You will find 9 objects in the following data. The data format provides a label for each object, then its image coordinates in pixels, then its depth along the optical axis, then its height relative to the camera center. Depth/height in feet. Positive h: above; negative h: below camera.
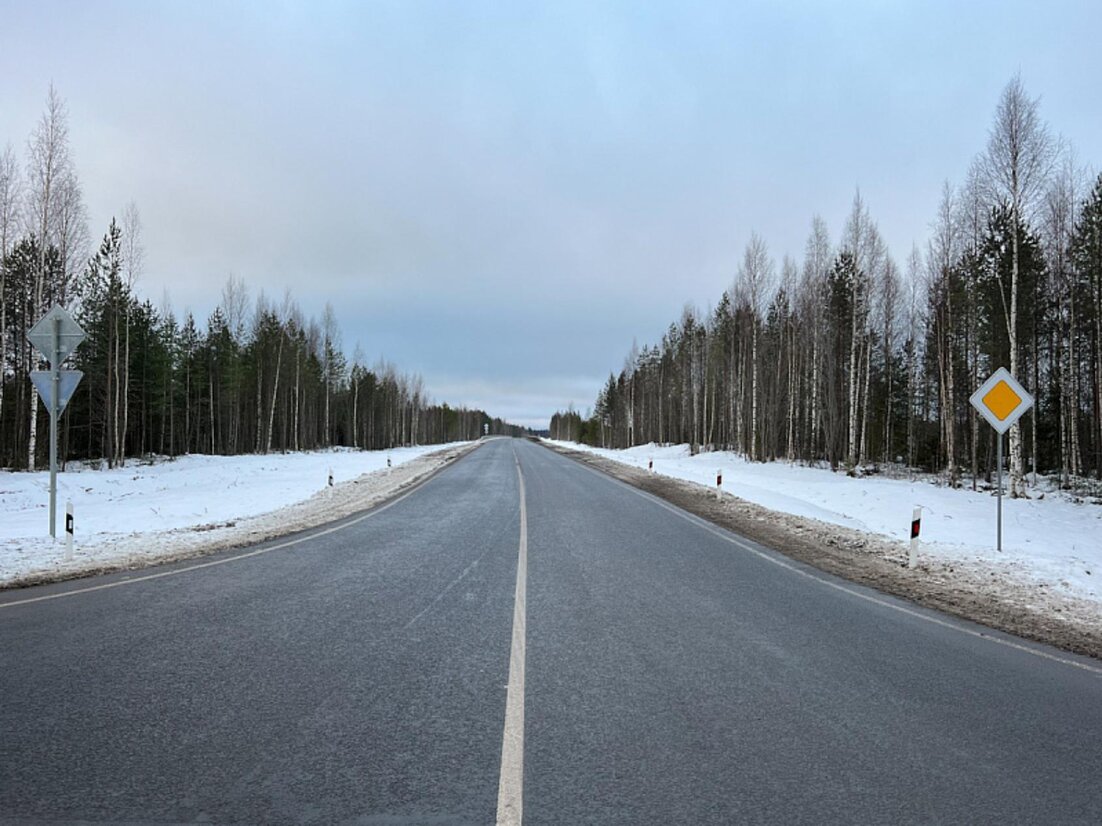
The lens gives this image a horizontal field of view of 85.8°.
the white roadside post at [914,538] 33.91 -6.30
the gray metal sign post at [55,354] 34.19 +4.04
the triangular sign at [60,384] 34.42 +2.28
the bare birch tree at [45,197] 87.81 +34.34
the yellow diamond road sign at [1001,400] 38.86 +2.04
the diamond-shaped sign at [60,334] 34.17 +5.20
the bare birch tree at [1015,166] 67.21 +30.89
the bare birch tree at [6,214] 87.15 +30.74
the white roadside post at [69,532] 30.67 -5.75
